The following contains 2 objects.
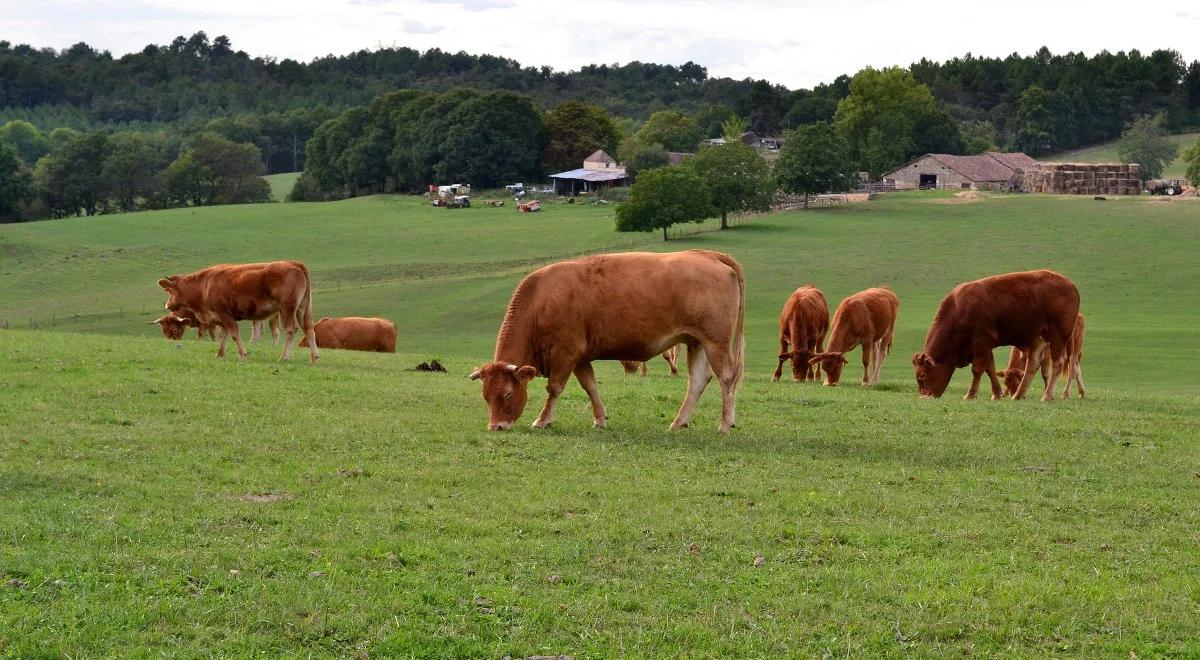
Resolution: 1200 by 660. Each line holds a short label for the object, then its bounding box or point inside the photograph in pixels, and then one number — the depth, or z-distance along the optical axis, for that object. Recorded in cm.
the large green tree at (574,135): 12912
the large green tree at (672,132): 14200
